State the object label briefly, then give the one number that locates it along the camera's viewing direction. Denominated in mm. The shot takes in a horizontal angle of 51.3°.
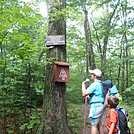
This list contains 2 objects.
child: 2239
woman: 3055
